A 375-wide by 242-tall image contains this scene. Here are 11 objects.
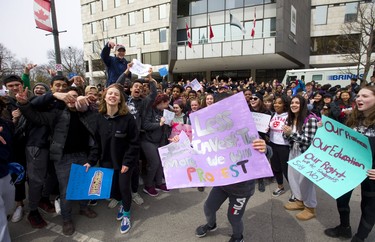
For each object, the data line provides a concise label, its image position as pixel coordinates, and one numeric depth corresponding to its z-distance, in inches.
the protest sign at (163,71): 261.7
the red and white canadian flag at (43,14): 297.4
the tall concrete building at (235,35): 913.5
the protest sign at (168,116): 155.2
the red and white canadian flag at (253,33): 869.2
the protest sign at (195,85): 327.2
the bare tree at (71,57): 1826.9
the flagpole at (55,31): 328.8
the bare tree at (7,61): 1237.8
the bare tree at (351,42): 845.1
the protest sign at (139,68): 171.9
